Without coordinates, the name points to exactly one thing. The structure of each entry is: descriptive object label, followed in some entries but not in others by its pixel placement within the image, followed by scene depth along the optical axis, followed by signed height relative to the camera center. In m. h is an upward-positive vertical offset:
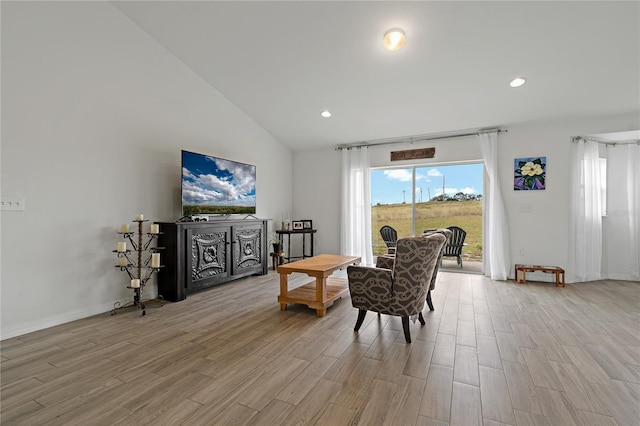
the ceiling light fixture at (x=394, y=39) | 3.06 +1.92
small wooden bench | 4.28 -0.82
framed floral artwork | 4.60 +0.69
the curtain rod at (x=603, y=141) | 4.53 +1.24
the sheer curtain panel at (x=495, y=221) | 4.68 -0.08
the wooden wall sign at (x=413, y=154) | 5.31 +1.18
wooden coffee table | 3.08 -0.87
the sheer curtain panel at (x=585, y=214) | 4.55 +0.04
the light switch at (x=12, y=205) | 2.50 +0.08
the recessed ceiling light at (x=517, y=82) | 3.62 +1.72
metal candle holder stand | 3.21 -0.60
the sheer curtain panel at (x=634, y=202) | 4.70 +0.24
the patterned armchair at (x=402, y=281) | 2.38 -0.57
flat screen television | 3.81 +0.43
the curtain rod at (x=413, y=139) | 4.88 +1.44
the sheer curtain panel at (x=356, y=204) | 5.74 +0.23
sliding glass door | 5.15 +0.28
